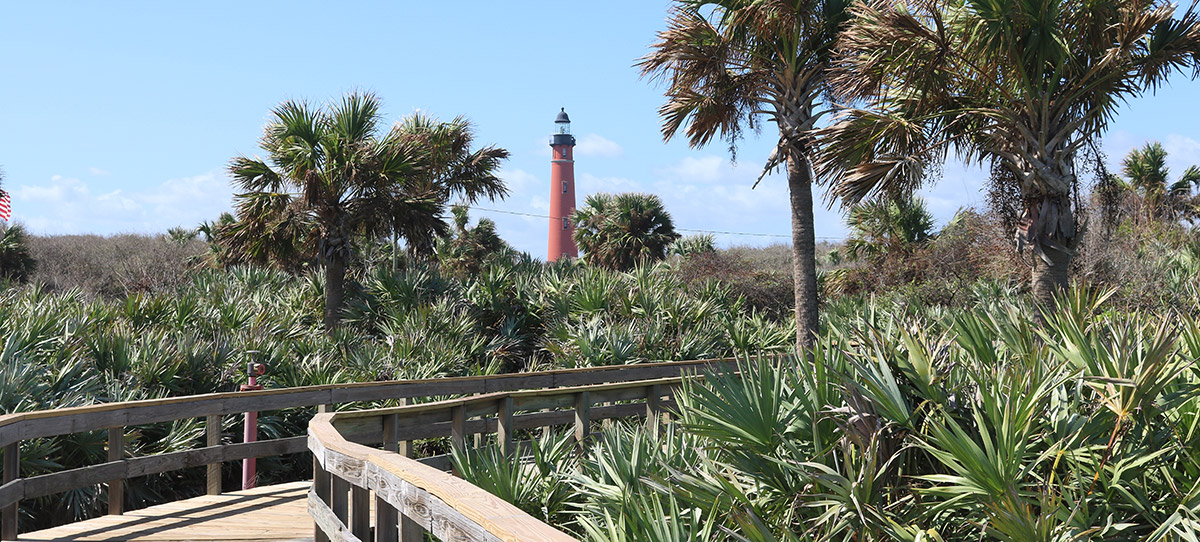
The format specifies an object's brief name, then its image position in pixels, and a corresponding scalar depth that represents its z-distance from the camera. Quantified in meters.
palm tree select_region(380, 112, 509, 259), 20.94
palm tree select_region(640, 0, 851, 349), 14.52
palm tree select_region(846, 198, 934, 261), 22.83
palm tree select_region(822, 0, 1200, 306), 10.61
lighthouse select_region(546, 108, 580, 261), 55.78
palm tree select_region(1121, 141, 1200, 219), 31.16
